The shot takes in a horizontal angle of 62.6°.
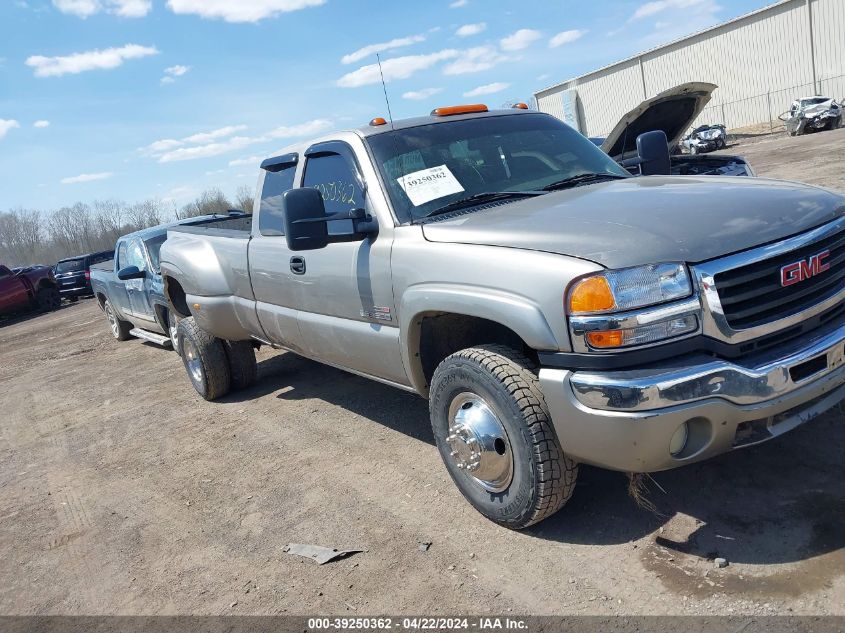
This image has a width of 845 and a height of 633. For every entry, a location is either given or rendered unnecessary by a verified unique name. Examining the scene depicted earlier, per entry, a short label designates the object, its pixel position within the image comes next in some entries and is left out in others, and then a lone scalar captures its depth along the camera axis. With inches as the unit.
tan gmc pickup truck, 102.4
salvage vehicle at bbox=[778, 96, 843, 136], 1082.4
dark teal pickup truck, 343.3
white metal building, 1337.4
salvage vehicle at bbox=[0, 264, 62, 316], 819.4
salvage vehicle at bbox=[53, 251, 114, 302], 923.4
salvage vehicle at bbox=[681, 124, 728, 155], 1175.0
